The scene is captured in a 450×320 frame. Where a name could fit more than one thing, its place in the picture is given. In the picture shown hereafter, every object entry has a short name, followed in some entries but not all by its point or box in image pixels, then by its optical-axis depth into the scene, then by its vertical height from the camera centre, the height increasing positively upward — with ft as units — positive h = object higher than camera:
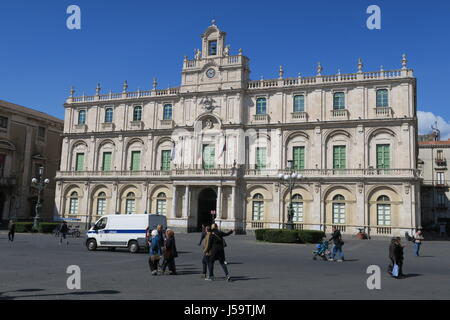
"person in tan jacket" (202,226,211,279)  45.37 -4.58
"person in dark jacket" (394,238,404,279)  47.88 -4.47
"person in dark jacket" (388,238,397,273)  48.67 -4.25
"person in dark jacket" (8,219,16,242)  95.96 -5.72
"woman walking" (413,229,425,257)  76.41 -4.39
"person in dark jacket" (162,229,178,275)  48.06 -4.81
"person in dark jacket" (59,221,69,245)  94.95 -4.96
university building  131.03 +20.55
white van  77.05 -4.20
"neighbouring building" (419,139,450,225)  201.26 +16.66
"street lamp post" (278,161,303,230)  104.27 -0.38
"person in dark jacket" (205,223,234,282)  44.21 -3.99
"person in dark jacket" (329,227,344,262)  66.23 -4.50
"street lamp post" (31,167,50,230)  128.47 -5.15
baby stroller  67.26 -5.81
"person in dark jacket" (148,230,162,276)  47.96 -4.94
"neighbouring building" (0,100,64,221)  170.81 +19.91
